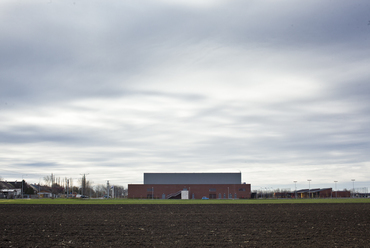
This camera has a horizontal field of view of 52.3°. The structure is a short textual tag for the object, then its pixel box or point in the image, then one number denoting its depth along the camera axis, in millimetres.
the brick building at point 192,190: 134875
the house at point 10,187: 162500
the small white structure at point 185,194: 130250
